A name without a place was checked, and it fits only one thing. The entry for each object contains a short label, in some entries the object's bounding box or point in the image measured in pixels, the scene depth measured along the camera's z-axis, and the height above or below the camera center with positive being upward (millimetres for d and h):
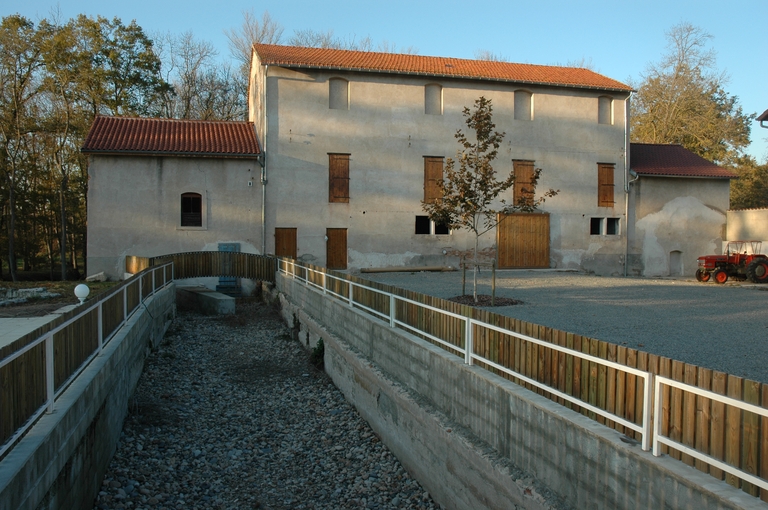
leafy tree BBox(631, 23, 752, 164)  42062 +8661
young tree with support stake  14664 +1188
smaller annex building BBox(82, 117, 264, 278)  23141 +1466
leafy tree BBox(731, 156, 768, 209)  43781 +3703
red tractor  21094 -1189
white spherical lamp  10305 -1046
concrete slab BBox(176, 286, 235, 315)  19422 -2336
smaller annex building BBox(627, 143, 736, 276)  29094 +954
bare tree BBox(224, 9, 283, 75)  41009 +12447
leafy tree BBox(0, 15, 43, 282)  33469 +7964
